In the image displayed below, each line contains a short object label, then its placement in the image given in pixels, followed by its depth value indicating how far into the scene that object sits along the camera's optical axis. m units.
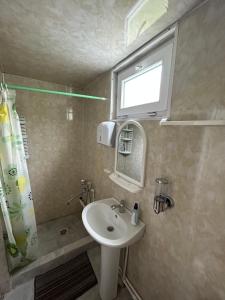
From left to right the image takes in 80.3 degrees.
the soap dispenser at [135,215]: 1.12
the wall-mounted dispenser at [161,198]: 0.90
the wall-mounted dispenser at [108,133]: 1.39
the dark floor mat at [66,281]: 1.30
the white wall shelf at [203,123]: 0.56
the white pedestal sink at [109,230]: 1.09
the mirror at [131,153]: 1.13
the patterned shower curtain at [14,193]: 1.33
